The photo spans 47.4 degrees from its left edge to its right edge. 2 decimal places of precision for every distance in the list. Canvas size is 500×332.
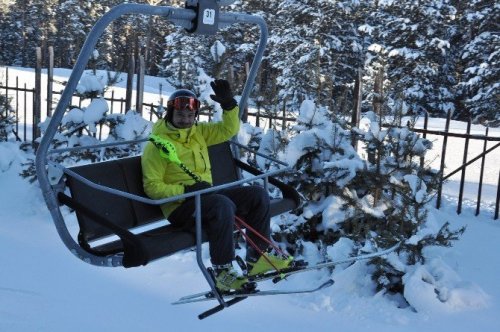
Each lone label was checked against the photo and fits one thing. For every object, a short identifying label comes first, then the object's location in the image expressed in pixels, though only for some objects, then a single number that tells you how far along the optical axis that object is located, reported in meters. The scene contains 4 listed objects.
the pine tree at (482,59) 19.33
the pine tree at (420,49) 21.17
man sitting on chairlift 3.47
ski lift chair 3.00
